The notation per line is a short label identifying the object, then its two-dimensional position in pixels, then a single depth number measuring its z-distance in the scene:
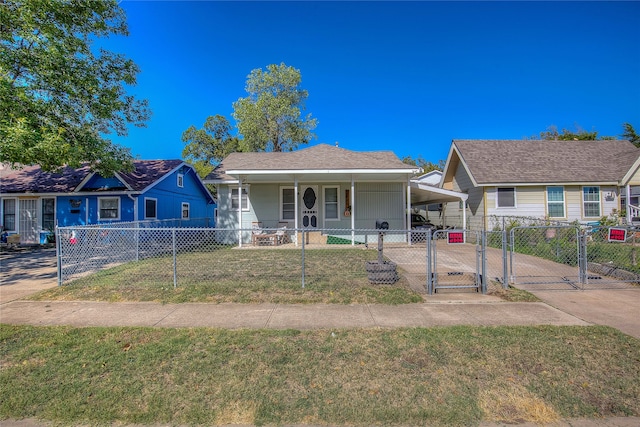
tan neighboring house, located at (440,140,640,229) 15.52
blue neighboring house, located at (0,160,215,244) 16.22
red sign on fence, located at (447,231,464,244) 6.31
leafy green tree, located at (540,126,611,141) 30.33
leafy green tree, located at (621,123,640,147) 28.84
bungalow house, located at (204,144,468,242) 14.43
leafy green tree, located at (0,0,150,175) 8.58
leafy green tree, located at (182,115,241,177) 37.53
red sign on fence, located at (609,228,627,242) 7.08
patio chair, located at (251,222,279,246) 13.84
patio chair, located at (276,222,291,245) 14.27
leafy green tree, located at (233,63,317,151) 28.80
